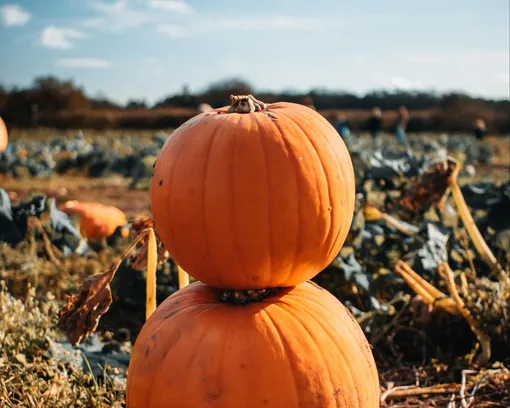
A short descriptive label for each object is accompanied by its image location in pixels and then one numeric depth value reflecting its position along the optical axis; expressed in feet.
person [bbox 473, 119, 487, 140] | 87.56
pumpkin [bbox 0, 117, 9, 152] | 28.86
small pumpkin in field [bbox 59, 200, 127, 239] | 19.65
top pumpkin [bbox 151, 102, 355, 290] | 6.55
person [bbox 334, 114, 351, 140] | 51.35
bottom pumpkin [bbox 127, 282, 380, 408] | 6.32
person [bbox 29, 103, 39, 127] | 161.79
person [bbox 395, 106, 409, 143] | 73.82
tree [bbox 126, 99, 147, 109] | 219.94
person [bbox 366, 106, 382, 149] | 79.30
